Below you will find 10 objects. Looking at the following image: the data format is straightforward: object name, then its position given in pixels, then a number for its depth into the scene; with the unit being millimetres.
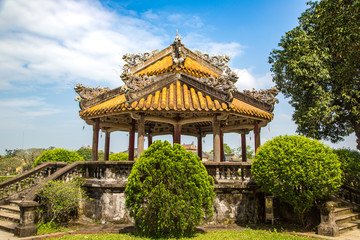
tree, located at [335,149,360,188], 13094
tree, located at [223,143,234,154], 93694
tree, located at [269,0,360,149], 18406
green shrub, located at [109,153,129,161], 27359
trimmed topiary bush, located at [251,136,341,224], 9298
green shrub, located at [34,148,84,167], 18741
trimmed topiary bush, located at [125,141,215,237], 7984
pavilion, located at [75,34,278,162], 12148
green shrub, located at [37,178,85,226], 9688
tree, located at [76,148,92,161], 114025
